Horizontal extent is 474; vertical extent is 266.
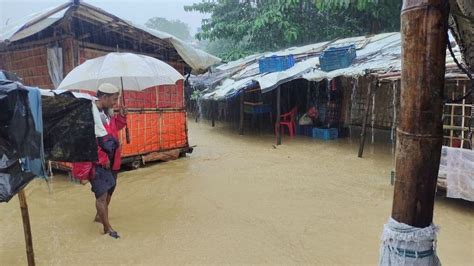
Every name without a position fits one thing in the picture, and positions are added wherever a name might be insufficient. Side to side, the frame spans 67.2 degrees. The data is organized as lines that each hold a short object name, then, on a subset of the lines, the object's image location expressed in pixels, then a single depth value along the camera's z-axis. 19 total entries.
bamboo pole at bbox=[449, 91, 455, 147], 5.49
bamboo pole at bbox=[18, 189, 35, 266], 2.88
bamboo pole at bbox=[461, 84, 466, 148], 5.31
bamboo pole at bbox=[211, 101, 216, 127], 14.84
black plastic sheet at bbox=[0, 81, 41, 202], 2.55
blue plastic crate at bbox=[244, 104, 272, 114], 12.58
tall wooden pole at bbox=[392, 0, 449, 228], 1.36
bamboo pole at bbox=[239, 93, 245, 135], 11.77
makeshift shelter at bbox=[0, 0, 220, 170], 5.95
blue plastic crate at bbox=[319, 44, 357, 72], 9.20
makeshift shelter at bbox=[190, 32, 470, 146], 7.48
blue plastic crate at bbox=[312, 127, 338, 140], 10.77
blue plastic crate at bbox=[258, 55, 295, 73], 10.73
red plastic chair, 11.45
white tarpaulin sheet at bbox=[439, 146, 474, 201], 4.53
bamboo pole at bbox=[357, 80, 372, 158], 7.99
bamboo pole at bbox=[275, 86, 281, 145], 10.12
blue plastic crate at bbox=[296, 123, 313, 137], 11.50
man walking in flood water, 3.73
